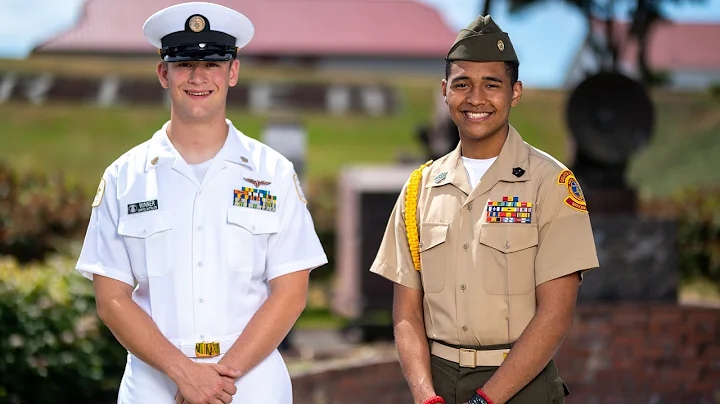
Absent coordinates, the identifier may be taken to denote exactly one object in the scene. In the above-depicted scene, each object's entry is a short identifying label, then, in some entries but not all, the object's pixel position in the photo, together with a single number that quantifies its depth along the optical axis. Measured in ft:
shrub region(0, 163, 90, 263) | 38.06
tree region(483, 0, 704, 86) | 31.35
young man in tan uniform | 9.24
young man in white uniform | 9.62
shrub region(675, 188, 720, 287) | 44.45
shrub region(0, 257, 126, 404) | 19.77
